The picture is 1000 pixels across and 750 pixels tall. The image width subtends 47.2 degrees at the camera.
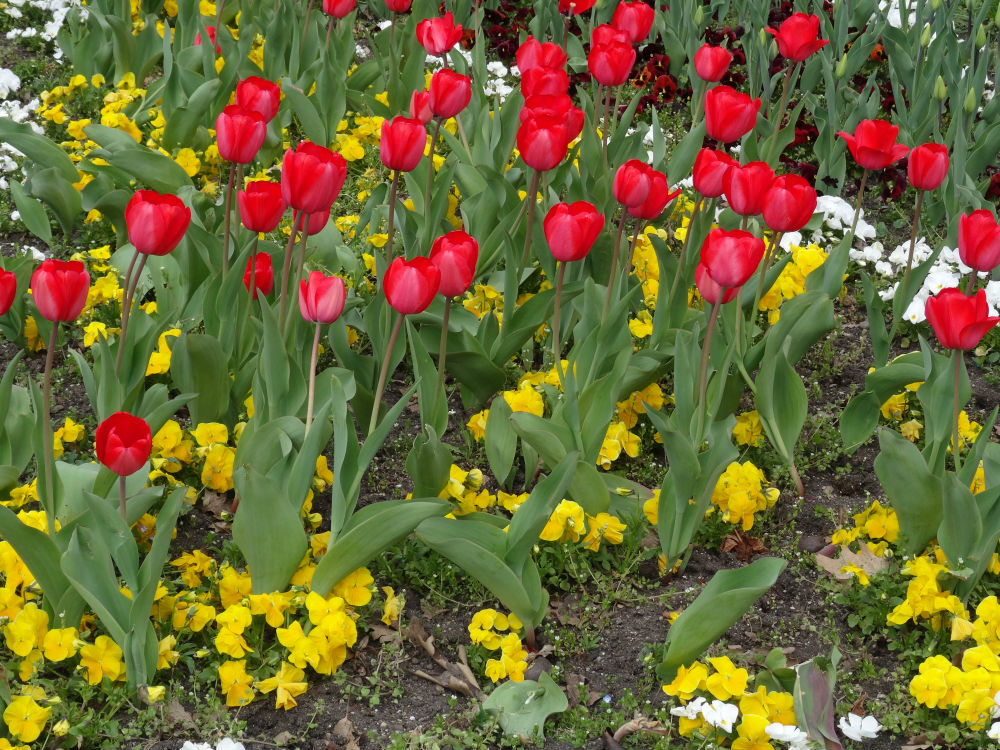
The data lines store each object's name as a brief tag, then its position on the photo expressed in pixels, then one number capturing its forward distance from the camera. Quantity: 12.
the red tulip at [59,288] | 1.88
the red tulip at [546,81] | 2.85
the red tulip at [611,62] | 2.96
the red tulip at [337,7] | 3.40
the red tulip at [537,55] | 3.01
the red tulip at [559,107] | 2.65
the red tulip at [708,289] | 2.21
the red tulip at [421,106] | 2.79
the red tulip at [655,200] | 2.42
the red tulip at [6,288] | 1.98
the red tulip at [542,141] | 2.50
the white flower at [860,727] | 1.99
